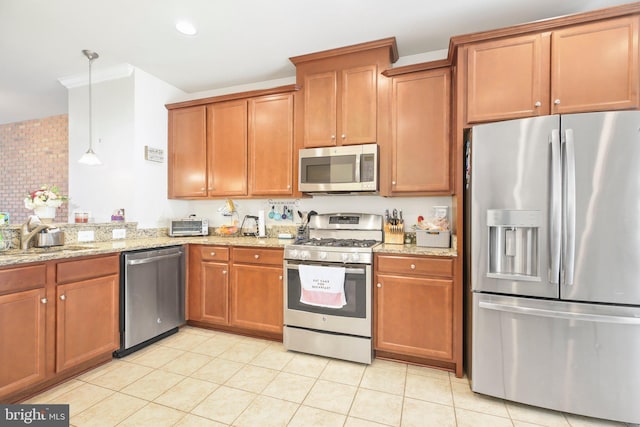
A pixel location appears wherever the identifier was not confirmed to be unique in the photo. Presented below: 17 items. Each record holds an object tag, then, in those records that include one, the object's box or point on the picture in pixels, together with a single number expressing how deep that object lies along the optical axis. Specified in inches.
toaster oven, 130.0
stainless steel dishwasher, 96.3
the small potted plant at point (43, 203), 97.2
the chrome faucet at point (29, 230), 88.6
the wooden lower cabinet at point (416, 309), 87.2
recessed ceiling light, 94.2
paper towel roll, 128.6
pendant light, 111.3
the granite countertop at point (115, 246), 75.1
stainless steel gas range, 93.2
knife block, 106.6
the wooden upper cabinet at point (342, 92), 105.6
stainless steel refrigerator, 66.1
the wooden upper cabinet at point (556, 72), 72.1
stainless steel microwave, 104.2
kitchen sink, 82.3
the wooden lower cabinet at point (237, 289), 107.4
